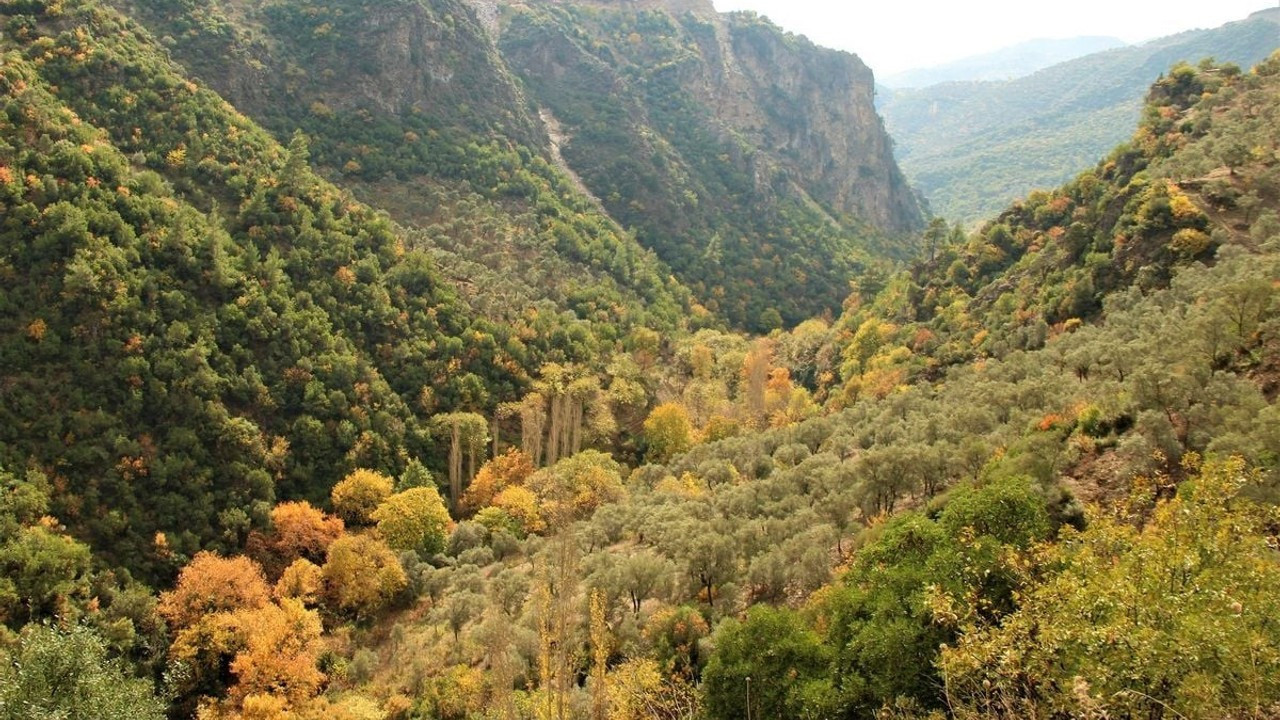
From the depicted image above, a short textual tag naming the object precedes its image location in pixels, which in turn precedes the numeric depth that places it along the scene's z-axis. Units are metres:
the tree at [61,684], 28.30
